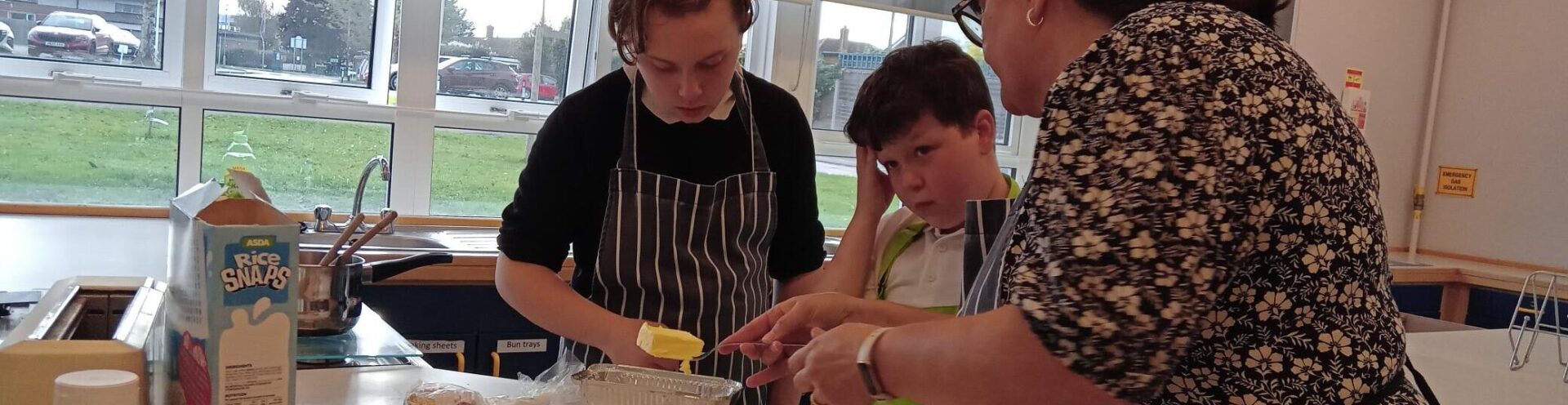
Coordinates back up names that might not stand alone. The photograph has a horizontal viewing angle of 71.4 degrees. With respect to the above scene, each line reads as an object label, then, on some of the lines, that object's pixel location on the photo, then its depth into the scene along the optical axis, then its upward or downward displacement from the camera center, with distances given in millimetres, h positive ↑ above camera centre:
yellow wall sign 3881 +50
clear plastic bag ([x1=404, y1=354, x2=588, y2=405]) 1119 -308
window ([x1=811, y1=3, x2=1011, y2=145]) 3568 +301
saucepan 1378 -262
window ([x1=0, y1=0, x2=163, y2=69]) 2760 +84
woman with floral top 672 -49
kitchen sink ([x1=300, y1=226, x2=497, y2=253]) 2754 -362
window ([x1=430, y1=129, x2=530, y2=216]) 3227 -198
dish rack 1768 -246
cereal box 810 -166
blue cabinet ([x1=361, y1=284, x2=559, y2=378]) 2428 -502
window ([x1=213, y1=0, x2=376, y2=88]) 2961 +134
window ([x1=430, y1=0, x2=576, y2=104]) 3191 +174
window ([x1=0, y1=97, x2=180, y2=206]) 2795 -218
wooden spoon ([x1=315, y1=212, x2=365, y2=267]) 1429 -189
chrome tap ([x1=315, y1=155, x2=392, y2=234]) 2822 -309
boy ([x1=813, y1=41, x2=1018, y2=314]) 1487 -9
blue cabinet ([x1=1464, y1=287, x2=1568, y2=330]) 3404 -344
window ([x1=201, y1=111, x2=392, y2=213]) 2982 -184
